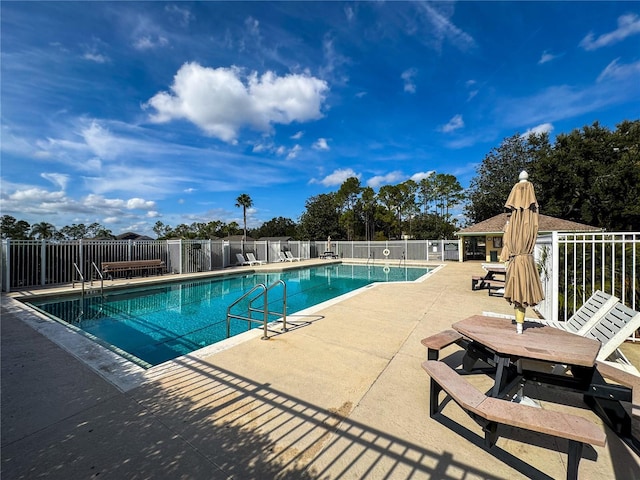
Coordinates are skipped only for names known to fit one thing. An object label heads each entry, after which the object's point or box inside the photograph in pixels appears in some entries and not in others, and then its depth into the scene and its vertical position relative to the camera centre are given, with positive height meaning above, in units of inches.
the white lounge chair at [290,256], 871.7 -58.0
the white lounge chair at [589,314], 124.4 -38.4
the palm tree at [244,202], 1670.8 +227.4
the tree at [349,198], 1585.9 +243.2
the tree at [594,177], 796.0 +187.7
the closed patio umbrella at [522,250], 98.3 -5.1
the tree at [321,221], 1524.4 +97.8
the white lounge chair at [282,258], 858.8 -62.8
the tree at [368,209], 1594.5 +171.2
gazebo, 683.4 +18.9
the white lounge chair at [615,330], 102.7 -39.1
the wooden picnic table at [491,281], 313.3 -51.8
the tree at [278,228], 2203.5 +87.6
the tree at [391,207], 1530.5 +174.9
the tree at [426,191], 1515.7 +258.8
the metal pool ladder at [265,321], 164.7 -54.5
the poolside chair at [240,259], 722.8 -56.8
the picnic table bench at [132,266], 439.2 -47.1
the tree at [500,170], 1095.0 +282.8
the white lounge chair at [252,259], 744.3 -59.2
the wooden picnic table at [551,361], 77.2 -44.0
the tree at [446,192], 1472.7 +249.4
